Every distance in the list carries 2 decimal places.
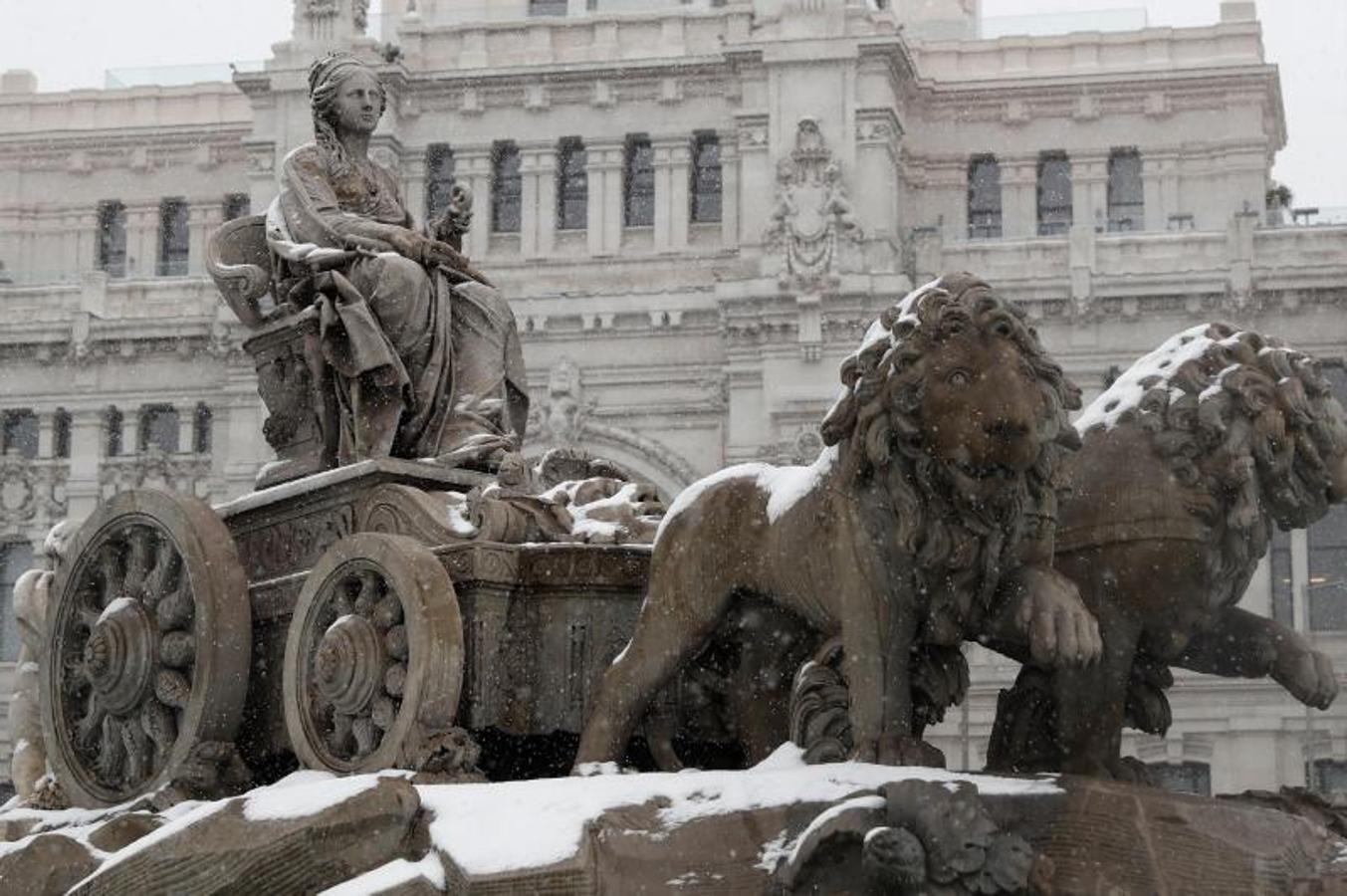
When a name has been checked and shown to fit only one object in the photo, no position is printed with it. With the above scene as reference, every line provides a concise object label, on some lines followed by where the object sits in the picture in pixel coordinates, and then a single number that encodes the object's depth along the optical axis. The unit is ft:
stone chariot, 50.17
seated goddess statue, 57.65
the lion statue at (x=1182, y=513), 45.45
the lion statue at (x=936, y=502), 42.87
